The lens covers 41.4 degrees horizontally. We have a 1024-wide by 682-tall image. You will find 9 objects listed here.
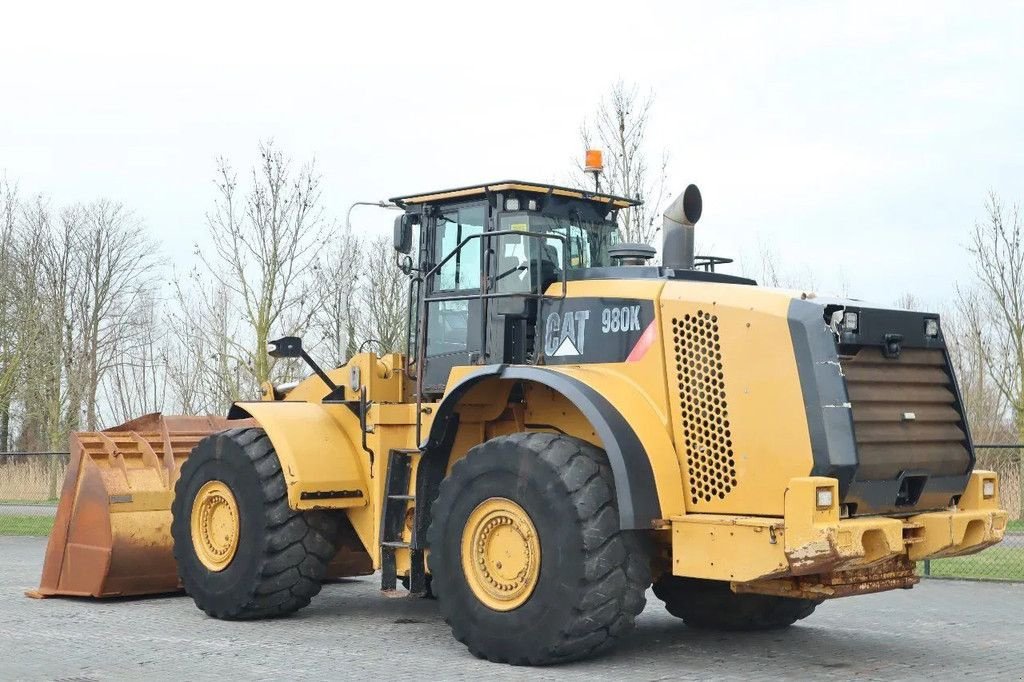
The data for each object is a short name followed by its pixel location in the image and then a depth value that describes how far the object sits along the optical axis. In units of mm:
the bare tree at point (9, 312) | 27922
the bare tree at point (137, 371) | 30812
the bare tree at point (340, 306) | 24391
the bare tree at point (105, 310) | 38531
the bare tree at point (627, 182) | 18672
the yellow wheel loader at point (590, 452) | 8211
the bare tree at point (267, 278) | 20906
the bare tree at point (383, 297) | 26486
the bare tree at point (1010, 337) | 22344
